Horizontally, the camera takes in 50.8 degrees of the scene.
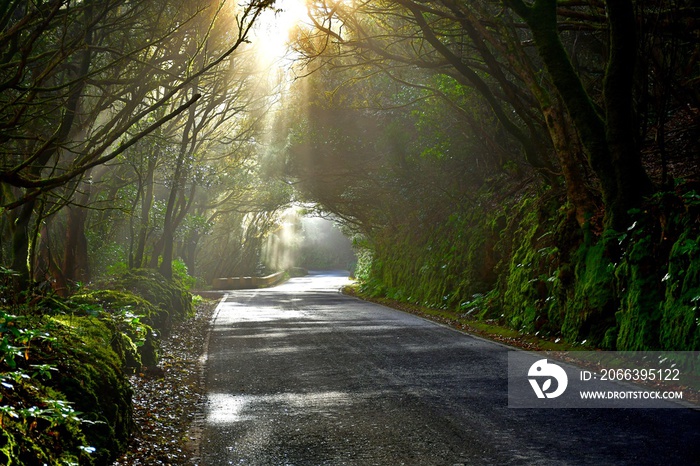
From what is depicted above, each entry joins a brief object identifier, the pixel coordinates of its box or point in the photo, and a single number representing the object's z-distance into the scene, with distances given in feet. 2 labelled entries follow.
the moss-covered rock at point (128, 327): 33.42
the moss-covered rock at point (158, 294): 54.55
